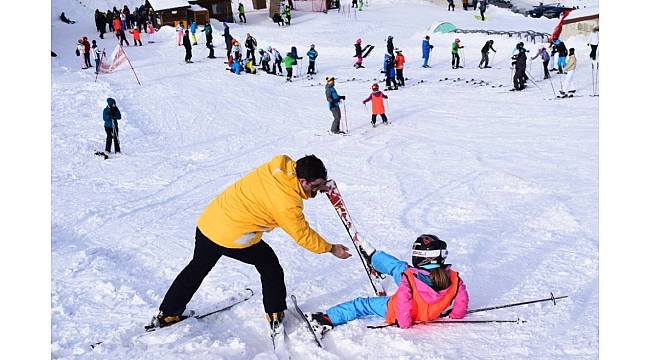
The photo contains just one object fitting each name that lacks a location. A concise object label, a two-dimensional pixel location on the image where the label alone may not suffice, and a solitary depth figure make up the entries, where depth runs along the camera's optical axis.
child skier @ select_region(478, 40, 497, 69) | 20.27
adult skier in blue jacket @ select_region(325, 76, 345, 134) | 13.02
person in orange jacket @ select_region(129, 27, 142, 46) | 28.45
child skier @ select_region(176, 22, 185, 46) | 27.98
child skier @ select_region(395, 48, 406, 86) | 18.19
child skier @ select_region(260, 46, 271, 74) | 22.01
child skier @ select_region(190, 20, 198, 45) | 27.36
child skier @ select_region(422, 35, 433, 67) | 21.52
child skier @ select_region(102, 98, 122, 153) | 12.13
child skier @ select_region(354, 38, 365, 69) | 22.33
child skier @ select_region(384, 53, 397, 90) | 17.67
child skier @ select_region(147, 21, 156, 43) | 29.64
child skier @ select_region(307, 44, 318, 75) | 21.31
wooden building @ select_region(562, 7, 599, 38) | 20.91
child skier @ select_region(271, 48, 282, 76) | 21.70
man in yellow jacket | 3.97
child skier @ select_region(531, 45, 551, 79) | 17.72
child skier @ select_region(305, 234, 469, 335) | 4.27
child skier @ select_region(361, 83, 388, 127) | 13.57
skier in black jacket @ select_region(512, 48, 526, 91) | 16.12
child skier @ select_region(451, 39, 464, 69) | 20.95
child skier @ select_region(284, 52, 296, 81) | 20.56
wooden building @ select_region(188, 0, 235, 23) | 35.44
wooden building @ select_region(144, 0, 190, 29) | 32.25
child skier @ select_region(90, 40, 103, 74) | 21.03
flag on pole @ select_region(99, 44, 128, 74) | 19.69
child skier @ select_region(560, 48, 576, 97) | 14.61
